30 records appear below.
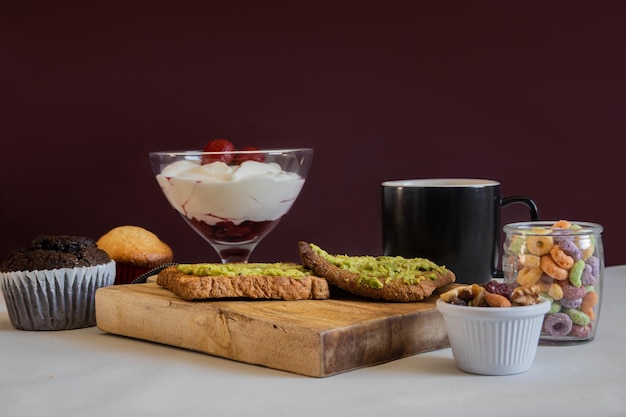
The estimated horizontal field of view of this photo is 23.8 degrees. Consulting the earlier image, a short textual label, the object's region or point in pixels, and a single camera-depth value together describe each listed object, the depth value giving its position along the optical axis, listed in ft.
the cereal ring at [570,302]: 2.87
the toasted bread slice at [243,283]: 2.97
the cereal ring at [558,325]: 2.91
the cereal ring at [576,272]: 2.85
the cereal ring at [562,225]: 2.93
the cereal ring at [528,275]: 2.87
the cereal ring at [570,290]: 2.86
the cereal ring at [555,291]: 2.85
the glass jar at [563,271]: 2.86
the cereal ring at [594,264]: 2.88
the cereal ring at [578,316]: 2.90
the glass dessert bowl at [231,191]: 3.44
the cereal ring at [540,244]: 2.87
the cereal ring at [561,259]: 2.85
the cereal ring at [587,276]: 2.87
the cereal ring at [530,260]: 2.87
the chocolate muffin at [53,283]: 3.18
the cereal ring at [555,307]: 2.87
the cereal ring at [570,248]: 2.86
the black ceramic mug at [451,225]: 3.42
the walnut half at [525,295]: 2.73
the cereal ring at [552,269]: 2.85
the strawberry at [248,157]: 3.46
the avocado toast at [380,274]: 3.00
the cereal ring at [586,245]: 2.88
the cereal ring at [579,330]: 2.93
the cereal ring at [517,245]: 2.91
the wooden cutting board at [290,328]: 2.75
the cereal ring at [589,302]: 2.89
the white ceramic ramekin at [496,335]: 2.70
